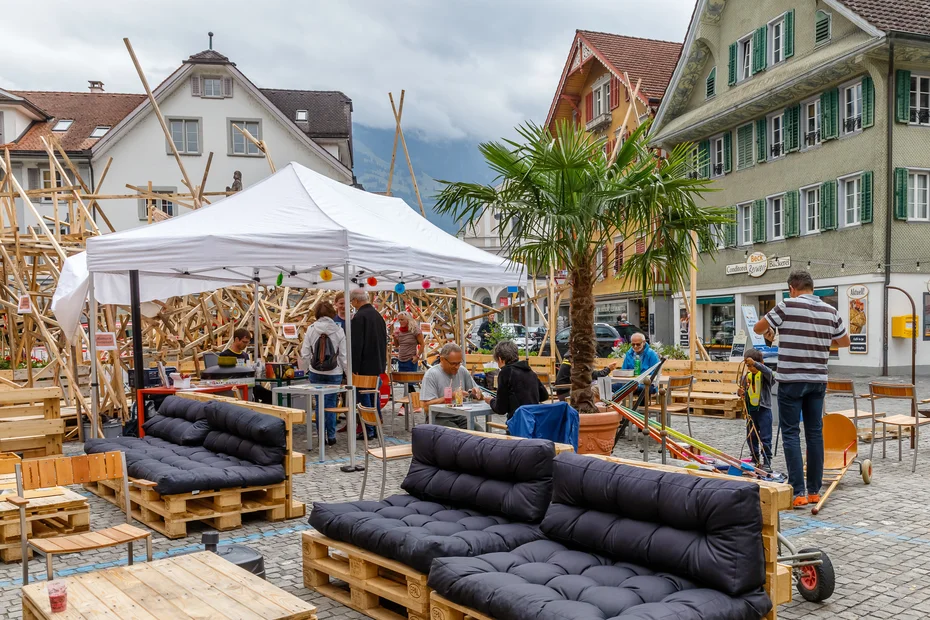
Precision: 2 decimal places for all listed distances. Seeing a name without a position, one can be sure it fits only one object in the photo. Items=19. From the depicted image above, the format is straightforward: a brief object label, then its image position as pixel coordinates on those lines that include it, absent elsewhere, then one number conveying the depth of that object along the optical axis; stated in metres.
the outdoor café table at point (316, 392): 9.48
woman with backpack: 10.91
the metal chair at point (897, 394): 8.56
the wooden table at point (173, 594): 3.72
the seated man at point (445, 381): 8.65
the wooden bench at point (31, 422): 9.00
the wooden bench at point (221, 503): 6.31
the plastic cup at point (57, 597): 3.71
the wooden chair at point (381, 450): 6.57
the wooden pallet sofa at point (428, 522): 4.38
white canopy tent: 8.97
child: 7.91
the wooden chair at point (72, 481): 4.75
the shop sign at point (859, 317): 21.73
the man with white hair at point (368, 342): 10.98
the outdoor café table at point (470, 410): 8.30
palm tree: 7.75
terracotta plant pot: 7.80
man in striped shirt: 6.65
